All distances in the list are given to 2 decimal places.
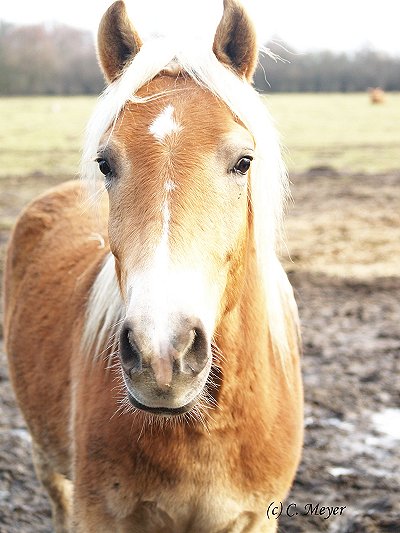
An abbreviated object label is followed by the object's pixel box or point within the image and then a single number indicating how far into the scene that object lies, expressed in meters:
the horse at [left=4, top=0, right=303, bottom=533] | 1.90
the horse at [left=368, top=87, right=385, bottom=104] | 43.28
